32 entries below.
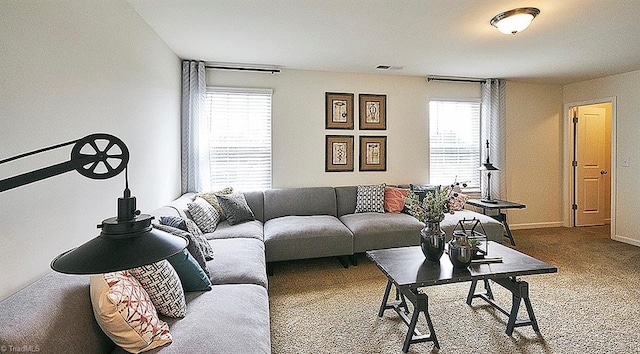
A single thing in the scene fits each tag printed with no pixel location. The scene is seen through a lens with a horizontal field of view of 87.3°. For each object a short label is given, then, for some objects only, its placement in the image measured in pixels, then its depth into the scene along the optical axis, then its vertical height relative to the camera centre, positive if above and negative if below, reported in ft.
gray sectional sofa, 3.84 -2.17
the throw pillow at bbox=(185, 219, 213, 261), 7.85 -1.76
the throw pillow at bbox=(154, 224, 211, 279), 6.97 -1.77
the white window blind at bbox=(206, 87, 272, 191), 14.34 +1.38
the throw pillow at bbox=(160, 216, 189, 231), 7.43 -1.19
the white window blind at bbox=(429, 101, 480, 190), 16.80 +1.34
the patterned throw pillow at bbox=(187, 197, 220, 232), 11.02 -1.56
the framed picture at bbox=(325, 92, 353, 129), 15.35 +2.69
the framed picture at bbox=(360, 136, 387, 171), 15.87 +0.74
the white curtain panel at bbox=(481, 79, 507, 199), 16.76 +2.12
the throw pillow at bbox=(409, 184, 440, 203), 14.75 -0.93
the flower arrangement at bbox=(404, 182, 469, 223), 7.75 -0.90
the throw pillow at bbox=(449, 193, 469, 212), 14.23 -1.44
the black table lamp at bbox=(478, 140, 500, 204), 15.46 -0.49
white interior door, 18.42 +0.10
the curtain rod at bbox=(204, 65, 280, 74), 14.08 +4.25
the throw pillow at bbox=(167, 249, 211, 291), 6.16 -1.96
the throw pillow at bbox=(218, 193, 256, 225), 12.35 -1.49
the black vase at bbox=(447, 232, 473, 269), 7.32 -1.83
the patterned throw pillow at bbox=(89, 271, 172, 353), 4.22 -1.88
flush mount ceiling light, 8.57 +3.92
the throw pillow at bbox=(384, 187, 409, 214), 14.40 -1.33
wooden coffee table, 7.02 -2.27
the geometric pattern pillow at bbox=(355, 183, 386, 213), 14.39 -1.36
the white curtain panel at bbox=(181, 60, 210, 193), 13.56 +2.05
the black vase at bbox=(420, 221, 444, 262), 7.79 -1.69
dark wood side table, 14.53 -1.66
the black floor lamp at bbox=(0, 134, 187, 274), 2.15 -0.51
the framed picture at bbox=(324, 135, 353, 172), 15.49 +0.72
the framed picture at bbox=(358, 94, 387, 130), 15.74 +2.69
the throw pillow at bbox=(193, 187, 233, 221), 12.75 -1.16
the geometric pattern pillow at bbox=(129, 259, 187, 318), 5.09 -1.86
